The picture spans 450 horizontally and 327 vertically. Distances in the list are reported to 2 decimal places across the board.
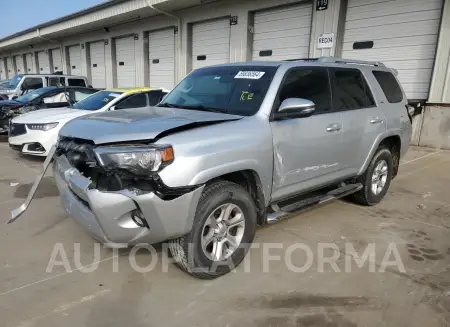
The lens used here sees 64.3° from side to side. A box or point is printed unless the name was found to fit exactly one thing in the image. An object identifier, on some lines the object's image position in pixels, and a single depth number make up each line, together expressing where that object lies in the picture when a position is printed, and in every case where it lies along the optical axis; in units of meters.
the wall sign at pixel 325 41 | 10.87
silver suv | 2.56
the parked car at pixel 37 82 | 13.98
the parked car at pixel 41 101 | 9.58
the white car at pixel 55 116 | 7.02
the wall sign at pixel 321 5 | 10.85
